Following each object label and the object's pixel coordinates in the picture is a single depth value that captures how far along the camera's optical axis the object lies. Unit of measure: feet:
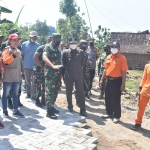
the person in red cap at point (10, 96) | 13.02
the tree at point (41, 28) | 137.41
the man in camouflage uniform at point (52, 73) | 12.26
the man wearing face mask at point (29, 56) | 15.49
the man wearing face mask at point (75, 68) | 13.31
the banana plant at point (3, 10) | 10.11
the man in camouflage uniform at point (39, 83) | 14.33
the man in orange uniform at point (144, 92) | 12.05
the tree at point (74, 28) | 100.30
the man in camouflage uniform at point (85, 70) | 17.19
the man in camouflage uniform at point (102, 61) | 17.70
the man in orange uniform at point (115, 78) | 12.99
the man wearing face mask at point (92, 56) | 19.89
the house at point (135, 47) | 52.89
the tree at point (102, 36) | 86.90
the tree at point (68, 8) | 98.17
